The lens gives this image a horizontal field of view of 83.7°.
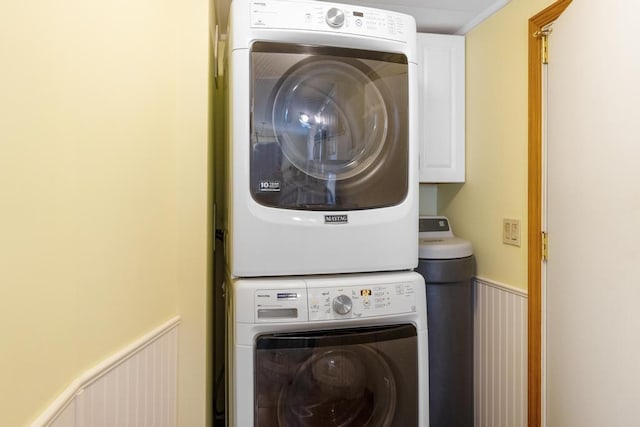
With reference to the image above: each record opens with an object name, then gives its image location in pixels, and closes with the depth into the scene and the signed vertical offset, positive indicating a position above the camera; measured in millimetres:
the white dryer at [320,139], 1184 +246
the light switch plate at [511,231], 1512 -100
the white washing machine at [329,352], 1146 -474
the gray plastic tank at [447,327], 1584 -529
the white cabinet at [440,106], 1771 +517
